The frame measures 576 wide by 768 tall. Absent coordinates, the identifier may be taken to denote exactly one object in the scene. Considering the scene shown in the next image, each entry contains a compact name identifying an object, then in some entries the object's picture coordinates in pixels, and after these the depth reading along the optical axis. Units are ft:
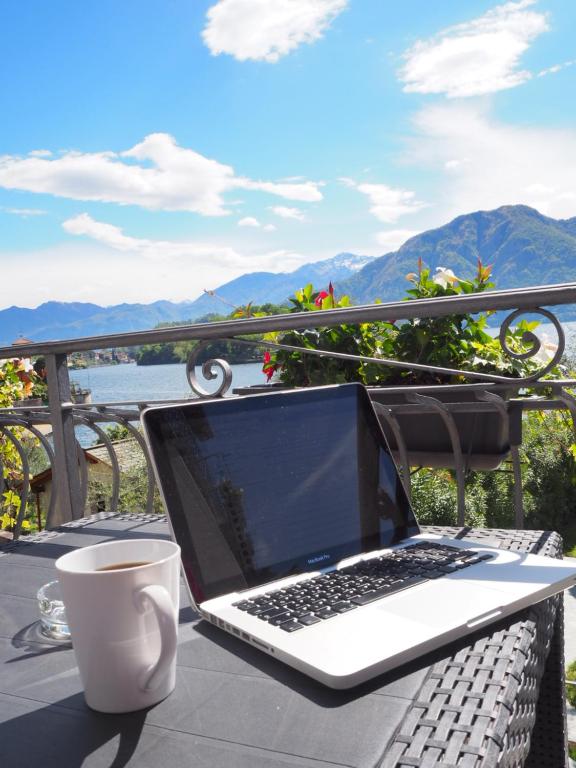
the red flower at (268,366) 9.32
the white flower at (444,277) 8.43
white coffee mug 1.88
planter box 5.91
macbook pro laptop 2.19
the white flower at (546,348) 6.43
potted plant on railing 6.13
